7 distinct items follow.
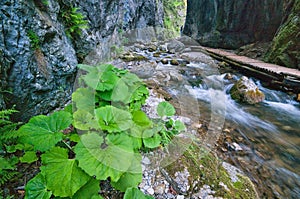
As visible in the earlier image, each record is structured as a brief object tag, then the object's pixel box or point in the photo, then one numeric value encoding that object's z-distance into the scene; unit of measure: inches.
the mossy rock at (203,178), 68.9
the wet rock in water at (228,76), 284.2
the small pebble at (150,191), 64.4
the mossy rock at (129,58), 358.5
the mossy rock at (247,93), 201.5
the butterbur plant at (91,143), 44.2
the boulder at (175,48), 591.5
